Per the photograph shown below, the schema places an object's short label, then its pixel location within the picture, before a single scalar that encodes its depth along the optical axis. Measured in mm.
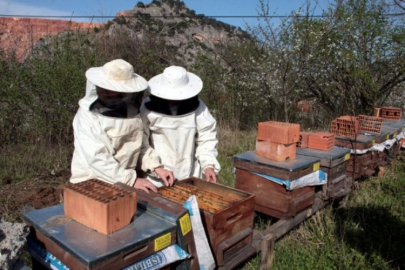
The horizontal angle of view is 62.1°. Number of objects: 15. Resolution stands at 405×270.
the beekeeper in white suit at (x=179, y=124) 2693
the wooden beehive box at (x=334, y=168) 3420
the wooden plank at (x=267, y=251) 2467
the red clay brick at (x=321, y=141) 3646
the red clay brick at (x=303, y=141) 3740
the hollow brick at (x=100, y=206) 1401
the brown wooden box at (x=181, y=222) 1567
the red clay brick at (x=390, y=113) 6559
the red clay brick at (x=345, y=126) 4358
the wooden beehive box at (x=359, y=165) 4215
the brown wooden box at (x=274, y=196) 2928
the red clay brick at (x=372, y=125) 4898
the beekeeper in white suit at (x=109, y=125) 2199
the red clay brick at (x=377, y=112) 6202
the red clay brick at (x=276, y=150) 3098
